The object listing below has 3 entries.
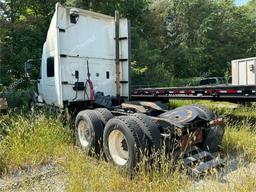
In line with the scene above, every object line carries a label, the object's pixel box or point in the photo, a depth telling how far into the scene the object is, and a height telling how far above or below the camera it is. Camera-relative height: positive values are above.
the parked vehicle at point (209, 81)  12.89 +0.25
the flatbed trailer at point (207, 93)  4.45 -0.23
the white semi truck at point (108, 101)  3.03 -0.39
